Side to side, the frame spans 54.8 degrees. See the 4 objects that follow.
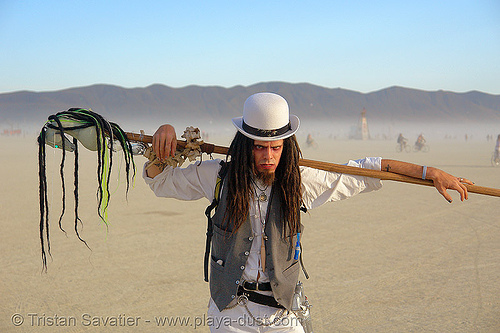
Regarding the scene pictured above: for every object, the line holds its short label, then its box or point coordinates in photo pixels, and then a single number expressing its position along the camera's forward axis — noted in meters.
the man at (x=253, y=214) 2.56
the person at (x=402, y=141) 36.39
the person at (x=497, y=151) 21.95
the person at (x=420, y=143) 35.05
